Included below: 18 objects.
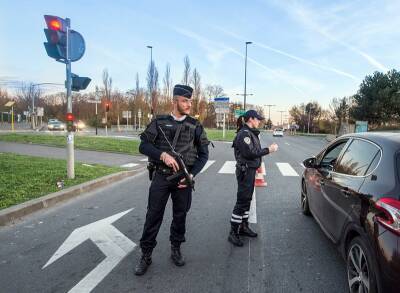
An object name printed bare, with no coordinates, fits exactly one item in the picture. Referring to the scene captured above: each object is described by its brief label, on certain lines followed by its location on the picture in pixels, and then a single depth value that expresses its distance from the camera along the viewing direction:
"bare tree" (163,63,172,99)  50.21
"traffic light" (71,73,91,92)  8.37
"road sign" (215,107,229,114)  35.62
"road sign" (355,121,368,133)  32.16
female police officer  4.52
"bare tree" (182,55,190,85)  49.81
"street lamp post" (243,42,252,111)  41.06
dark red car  2.53
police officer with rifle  3.59
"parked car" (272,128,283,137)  63.81
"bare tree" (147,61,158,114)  46.22
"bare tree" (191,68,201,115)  49.28
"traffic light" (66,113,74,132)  8.18
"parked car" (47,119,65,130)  47.42
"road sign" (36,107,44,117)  52.79
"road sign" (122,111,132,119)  50.44
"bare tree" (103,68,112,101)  63.56
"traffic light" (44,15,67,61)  7.69
